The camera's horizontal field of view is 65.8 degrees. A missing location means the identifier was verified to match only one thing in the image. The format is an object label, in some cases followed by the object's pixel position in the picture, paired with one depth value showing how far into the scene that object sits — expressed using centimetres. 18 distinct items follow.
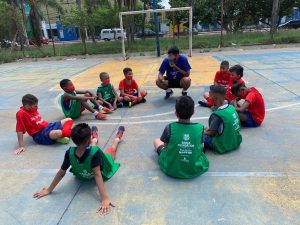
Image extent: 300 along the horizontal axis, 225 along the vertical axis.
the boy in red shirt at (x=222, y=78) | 441
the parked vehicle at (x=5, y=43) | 2127
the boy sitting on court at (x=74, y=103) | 399
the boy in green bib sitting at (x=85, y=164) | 218
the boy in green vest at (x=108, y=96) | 458
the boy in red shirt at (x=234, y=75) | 385
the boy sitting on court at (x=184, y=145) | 235
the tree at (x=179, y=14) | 2035
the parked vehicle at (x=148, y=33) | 2867
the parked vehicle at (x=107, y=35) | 2947
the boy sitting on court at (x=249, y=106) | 332
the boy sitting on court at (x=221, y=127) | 273
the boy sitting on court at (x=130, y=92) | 467
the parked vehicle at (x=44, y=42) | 2730
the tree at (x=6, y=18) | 1536
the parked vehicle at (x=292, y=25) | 2600
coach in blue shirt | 481
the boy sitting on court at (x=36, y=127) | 323
